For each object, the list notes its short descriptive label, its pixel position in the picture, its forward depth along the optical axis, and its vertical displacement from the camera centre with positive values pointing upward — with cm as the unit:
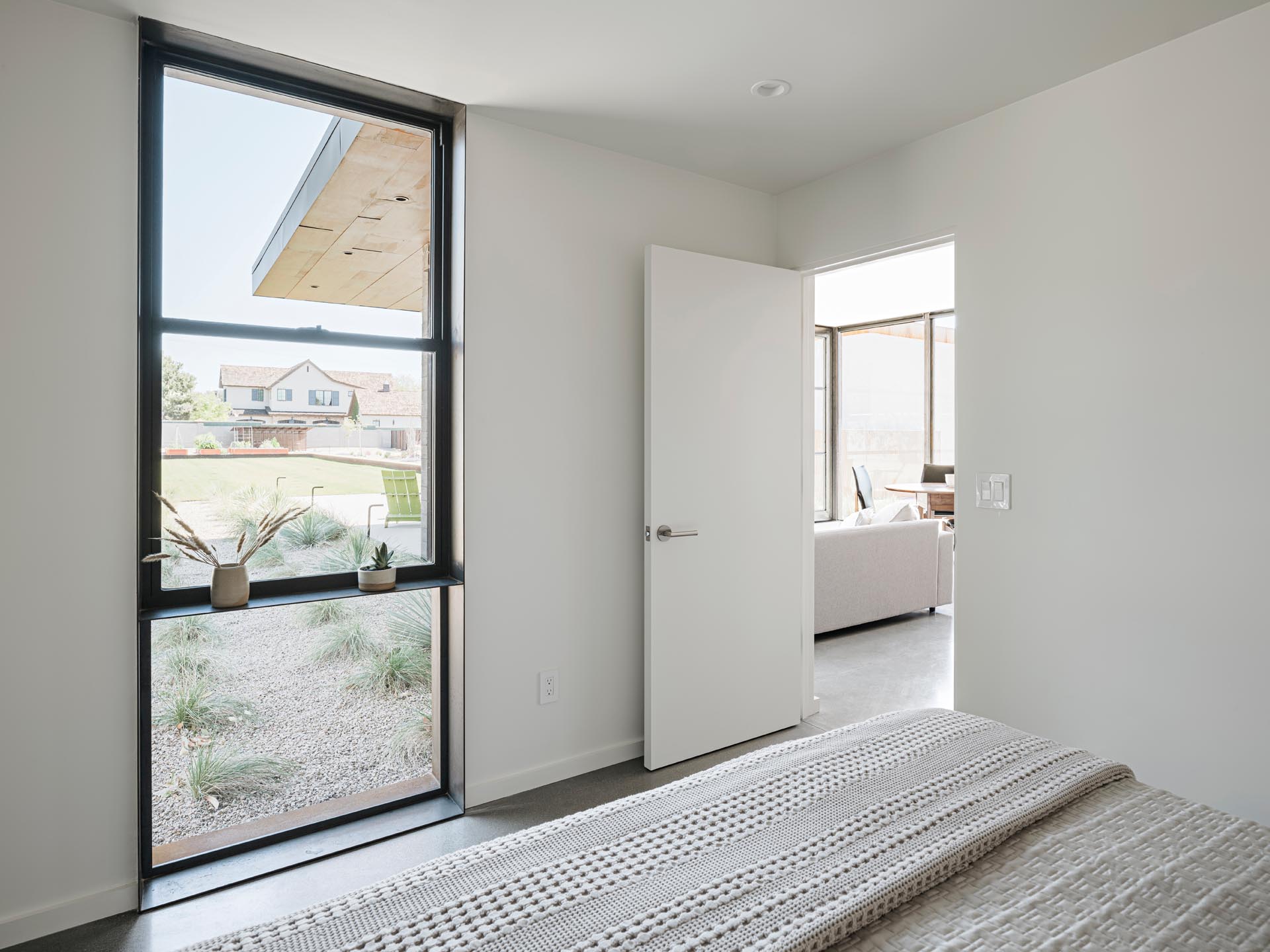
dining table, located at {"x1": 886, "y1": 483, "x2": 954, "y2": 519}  690 -26
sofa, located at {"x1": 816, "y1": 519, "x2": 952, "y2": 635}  455 -68
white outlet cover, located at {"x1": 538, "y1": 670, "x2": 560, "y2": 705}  270 -83
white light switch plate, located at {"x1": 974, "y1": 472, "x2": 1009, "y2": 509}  246 -8
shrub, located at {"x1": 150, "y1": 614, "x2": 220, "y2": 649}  214 -50
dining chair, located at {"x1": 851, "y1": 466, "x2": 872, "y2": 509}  766 -20
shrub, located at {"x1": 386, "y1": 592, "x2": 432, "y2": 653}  260 -56
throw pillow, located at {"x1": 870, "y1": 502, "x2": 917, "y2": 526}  507 -32
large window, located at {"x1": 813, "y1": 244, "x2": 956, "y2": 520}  759 +83
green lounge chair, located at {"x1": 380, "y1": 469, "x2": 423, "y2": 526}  255 -10
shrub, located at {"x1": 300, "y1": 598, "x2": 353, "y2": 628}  240 -49
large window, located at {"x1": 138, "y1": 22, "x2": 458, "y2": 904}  213 +8
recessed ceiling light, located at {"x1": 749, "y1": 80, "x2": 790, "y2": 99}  227 +121
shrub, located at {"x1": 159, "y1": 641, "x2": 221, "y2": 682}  216 -59
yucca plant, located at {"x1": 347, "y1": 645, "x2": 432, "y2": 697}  254 -74
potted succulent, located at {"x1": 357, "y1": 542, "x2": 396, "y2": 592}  237 -35
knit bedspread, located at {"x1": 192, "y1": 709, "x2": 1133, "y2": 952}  93 -58
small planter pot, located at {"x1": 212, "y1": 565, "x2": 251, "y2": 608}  211 -35
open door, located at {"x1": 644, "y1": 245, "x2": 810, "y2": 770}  281 -14
